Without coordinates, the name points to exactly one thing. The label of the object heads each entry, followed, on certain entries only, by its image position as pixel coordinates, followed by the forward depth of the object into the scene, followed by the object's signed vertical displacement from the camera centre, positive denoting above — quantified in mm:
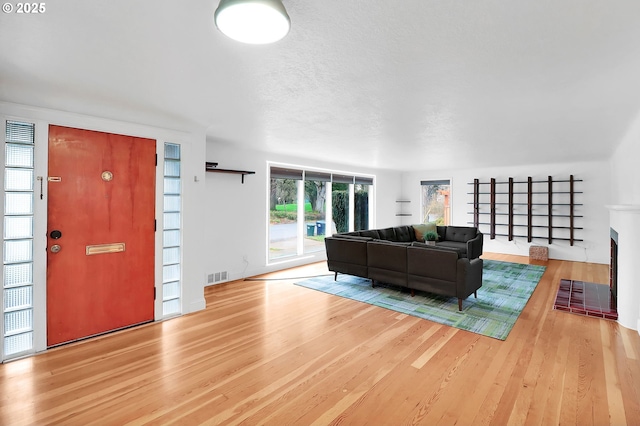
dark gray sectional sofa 4031 -738
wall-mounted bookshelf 7355 +215
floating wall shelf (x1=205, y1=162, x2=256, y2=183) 4859 +720
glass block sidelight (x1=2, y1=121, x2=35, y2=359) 2734 -268
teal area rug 3609 -1219
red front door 2982 -222
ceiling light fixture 1307 +870
